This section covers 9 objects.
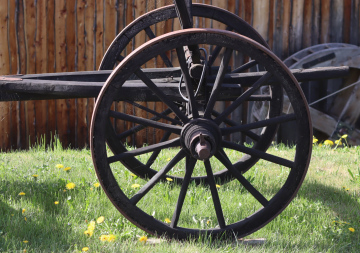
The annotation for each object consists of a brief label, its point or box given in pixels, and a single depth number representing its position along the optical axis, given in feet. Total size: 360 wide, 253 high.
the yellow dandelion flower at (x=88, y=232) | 14.97
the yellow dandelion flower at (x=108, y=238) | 14.43
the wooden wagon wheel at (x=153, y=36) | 20.48
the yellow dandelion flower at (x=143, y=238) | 15.29
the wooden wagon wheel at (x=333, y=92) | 33.91
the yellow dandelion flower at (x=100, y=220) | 15.74
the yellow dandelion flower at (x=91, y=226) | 15.04
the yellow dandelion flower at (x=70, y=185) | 18.70
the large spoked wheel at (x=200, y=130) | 14.60
